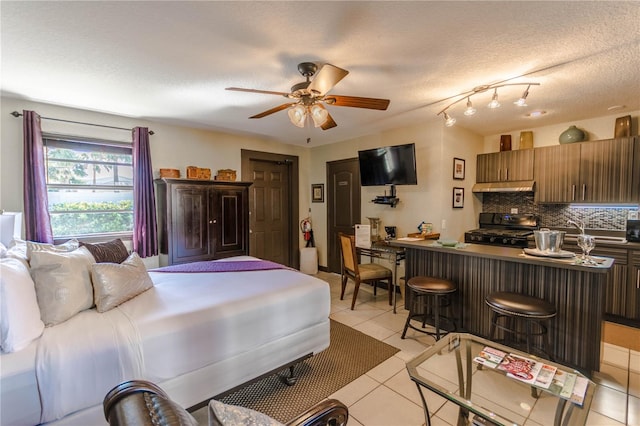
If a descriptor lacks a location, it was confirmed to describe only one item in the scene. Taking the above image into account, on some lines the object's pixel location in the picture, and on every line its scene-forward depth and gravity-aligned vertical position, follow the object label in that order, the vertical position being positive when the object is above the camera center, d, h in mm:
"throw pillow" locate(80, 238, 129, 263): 2209 -400
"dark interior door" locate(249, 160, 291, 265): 5047 -163
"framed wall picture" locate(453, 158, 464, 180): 4059 +510
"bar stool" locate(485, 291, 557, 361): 2033 -804
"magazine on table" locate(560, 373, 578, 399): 1374 -936
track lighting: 2553 +1121
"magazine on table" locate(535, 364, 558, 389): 1450 -936
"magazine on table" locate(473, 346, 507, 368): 1655 -953
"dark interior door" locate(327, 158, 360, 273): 5023 +17
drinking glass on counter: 2186 -332
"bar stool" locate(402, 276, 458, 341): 2621 -979
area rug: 1977 -1435
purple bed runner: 2758 -656
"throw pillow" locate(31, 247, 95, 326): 1530 -476
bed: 1288 -815
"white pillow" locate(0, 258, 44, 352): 1303 -520
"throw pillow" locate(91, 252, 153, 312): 1752 -538
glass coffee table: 1368 -986
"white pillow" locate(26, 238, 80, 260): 1669 -297
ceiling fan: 2152 +876
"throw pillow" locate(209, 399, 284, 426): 727 -582
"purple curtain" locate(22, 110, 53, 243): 2906 +216
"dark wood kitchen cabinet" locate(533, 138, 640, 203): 3316 +389
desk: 3668 -690
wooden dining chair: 3742 -941
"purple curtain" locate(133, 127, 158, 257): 3596 +56
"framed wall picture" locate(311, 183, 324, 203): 5590 +213
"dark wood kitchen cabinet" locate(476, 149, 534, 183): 4086 +567
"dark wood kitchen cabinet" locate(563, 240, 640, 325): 3119 -975
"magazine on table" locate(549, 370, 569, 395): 1407 -938
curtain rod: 2928 +972
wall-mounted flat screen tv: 3883 +560
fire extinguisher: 5680 -555
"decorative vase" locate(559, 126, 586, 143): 3727 +912
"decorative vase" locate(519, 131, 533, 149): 4168 +941
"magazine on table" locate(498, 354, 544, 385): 1509 -940
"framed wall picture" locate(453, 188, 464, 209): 4116 +70
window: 3262 +217
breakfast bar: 2166 -747
